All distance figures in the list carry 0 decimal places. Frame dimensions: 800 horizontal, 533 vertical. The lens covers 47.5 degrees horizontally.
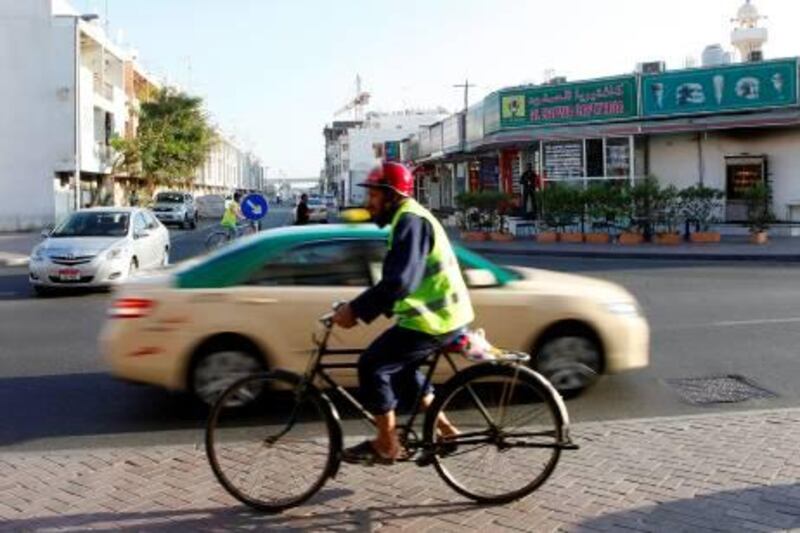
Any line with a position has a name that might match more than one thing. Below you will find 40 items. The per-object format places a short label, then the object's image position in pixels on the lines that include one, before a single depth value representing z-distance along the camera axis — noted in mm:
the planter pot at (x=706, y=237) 24828
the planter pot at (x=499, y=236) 27808
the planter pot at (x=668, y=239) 24328
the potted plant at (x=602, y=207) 25484
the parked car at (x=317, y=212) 38544
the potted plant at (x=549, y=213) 26578
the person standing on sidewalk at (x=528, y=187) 31172
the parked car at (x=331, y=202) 67462
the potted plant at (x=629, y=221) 24953
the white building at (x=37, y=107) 40969
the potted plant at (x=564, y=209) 26250
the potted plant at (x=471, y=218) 28733
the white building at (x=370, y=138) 93512
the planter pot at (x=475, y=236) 28453
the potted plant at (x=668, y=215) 24453
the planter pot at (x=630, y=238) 24891
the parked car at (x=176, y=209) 44094
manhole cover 7182
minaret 32719
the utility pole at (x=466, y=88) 58266
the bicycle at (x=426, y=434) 4582
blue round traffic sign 16516
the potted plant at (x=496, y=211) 28125
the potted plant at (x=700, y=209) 24755
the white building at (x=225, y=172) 99988
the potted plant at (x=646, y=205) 24906
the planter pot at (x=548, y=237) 26833
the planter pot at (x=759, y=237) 23672
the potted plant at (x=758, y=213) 23797
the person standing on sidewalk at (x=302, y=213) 22375
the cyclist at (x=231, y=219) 23422
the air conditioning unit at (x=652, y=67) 30594
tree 50950
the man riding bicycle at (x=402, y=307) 4305
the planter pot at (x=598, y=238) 25578
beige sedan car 6812
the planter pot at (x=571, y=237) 26266
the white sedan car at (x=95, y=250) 14523
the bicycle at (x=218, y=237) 23717
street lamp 35969
